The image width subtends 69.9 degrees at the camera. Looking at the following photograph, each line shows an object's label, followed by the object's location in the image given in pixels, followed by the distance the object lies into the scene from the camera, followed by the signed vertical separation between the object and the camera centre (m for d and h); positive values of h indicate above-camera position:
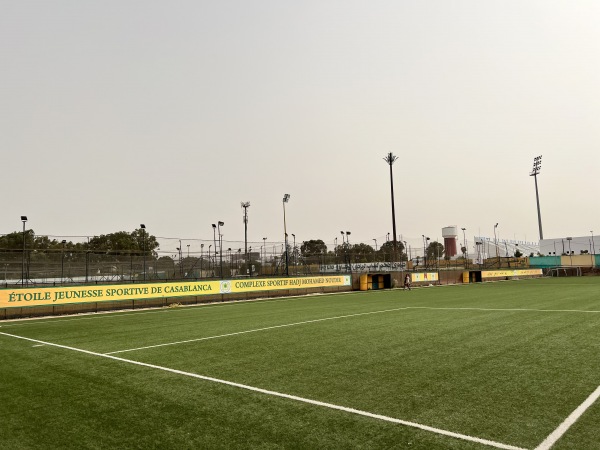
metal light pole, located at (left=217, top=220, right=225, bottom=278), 29.91 +1.09
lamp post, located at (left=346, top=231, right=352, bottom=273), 39.91 +0.19
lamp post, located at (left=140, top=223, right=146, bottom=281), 27.66 +1.78
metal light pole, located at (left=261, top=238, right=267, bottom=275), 33.44 +0.06
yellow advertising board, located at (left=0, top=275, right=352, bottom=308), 19.31 -1.28
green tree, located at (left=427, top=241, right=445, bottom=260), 49.97 +0.40
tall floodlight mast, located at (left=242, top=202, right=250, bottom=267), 68.19 +7.85
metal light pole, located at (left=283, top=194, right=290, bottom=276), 34.72 +3.02
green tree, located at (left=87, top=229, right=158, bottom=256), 26.73 +1.66
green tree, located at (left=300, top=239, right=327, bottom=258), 36.94 +1.13
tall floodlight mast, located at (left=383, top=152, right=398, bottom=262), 52.53 +10.17
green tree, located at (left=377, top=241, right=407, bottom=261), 43.96 +0.64
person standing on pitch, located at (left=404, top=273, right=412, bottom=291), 35.47 -1.95
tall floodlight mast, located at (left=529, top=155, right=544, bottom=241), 89.56 +17.79
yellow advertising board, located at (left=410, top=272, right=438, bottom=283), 40.65 -1.93
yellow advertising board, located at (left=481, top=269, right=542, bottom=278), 48.21 -2.39
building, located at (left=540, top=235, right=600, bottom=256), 95.62 +1.45
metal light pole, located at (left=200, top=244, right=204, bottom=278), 29.55 +0.84
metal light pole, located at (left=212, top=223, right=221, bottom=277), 29.78 +0.33
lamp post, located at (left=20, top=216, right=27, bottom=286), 23.84 +0.10
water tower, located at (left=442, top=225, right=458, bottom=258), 159.38 +6.87
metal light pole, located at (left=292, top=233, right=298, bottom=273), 35.94 +0.64
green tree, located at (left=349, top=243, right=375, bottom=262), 41.00 +0.68
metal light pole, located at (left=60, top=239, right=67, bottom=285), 25.80 +0.35
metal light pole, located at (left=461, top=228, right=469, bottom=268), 57.03 +0.14
